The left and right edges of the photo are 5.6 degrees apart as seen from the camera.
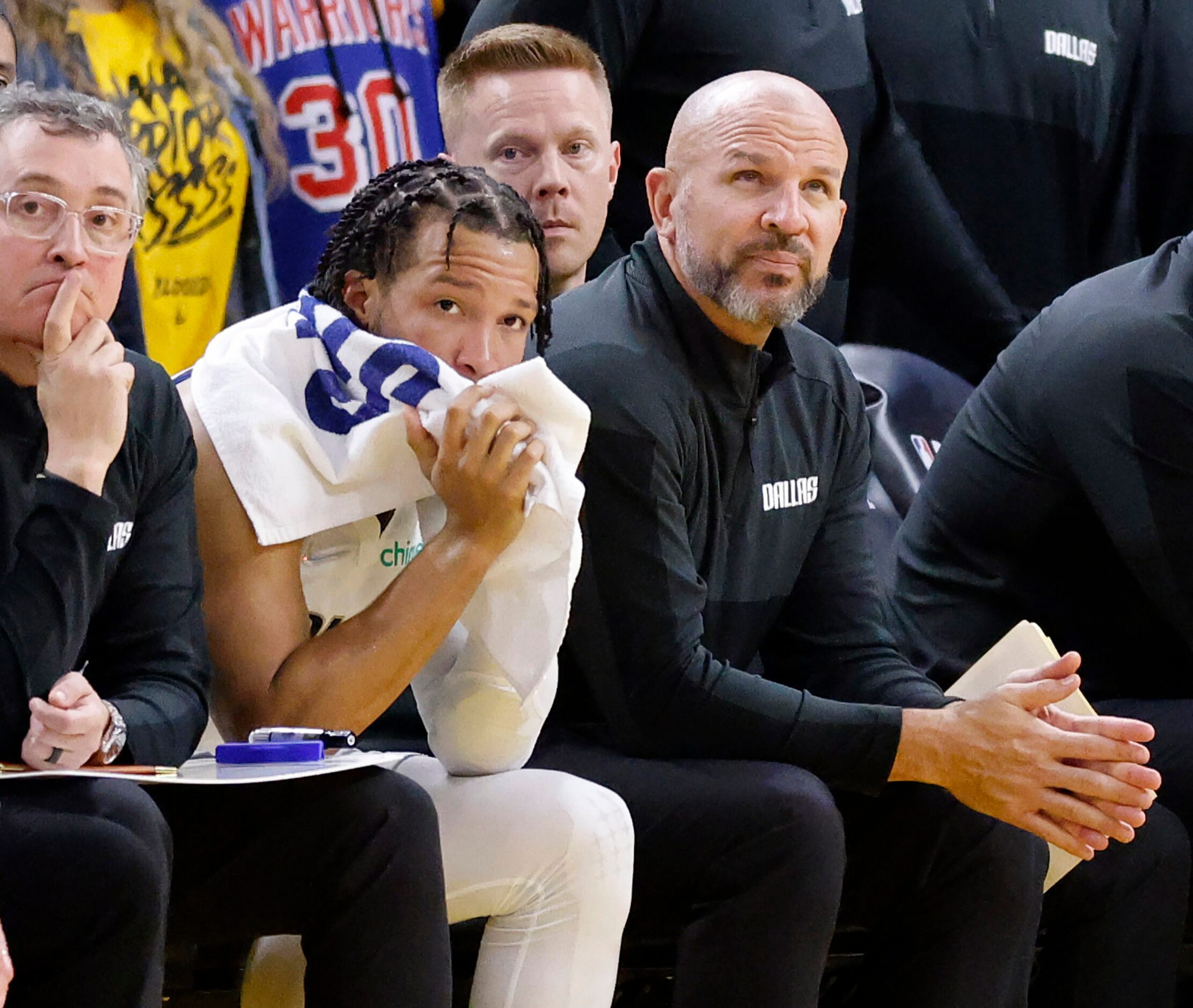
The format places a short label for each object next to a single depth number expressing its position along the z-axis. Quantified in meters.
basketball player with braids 11.27
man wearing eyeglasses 11.05
